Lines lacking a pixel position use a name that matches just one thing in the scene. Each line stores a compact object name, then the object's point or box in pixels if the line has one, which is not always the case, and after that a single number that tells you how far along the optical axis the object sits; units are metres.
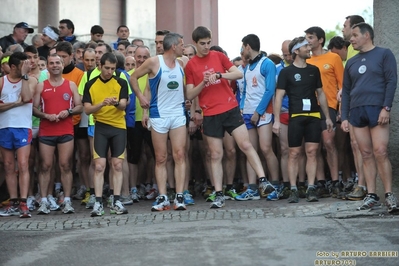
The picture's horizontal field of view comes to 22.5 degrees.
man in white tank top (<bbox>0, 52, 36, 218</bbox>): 13.45
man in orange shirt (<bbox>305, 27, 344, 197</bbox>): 14.19
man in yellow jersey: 13.12
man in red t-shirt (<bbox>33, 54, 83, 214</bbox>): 13.77
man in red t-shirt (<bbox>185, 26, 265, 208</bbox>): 13.42
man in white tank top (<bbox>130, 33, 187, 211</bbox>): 13.28
